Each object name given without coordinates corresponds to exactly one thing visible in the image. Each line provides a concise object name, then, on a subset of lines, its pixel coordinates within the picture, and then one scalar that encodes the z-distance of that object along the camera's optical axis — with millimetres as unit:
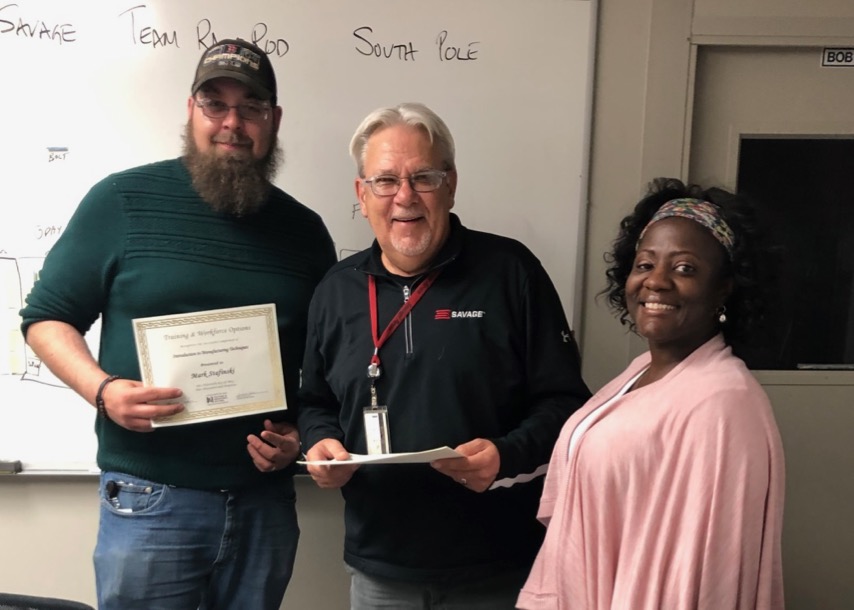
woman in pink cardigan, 1086
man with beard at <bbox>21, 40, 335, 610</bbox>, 1611
